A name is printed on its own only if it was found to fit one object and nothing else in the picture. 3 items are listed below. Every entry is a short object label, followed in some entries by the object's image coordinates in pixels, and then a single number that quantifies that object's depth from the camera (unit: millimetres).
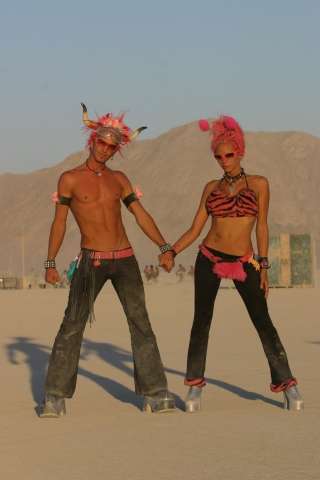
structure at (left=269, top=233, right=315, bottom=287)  42844
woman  8422
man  8453
